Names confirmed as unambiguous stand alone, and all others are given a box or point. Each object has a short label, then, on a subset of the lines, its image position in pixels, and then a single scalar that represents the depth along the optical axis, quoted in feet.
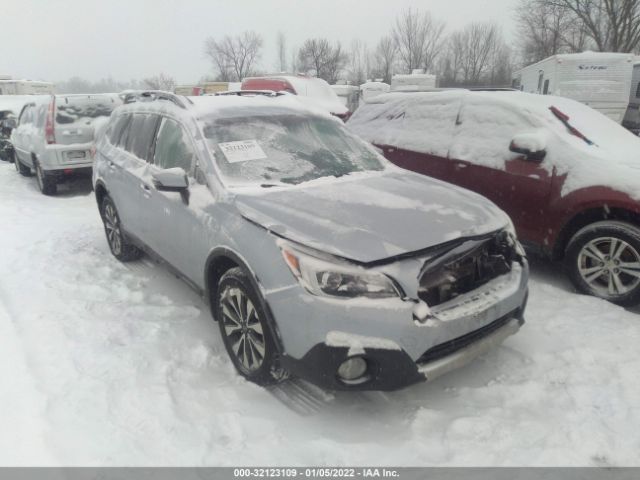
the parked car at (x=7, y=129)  39.60
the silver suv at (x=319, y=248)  7.84
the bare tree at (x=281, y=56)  214.69
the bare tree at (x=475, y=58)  196.24
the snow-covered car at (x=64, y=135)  27.43
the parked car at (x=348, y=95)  81.46
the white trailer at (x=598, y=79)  46.73
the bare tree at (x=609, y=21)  104.01
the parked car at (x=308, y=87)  43.14
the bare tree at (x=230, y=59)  199.41
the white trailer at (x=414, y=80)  78.46
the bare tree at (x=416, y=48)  187.21
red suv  12.42
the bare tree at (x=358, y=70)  194.80
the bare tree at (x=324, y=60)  181.47
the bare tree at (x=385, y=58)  190.70
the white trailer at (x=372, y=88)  91.56
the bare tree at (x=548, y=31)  116.96
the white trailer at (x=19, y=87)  119.65
